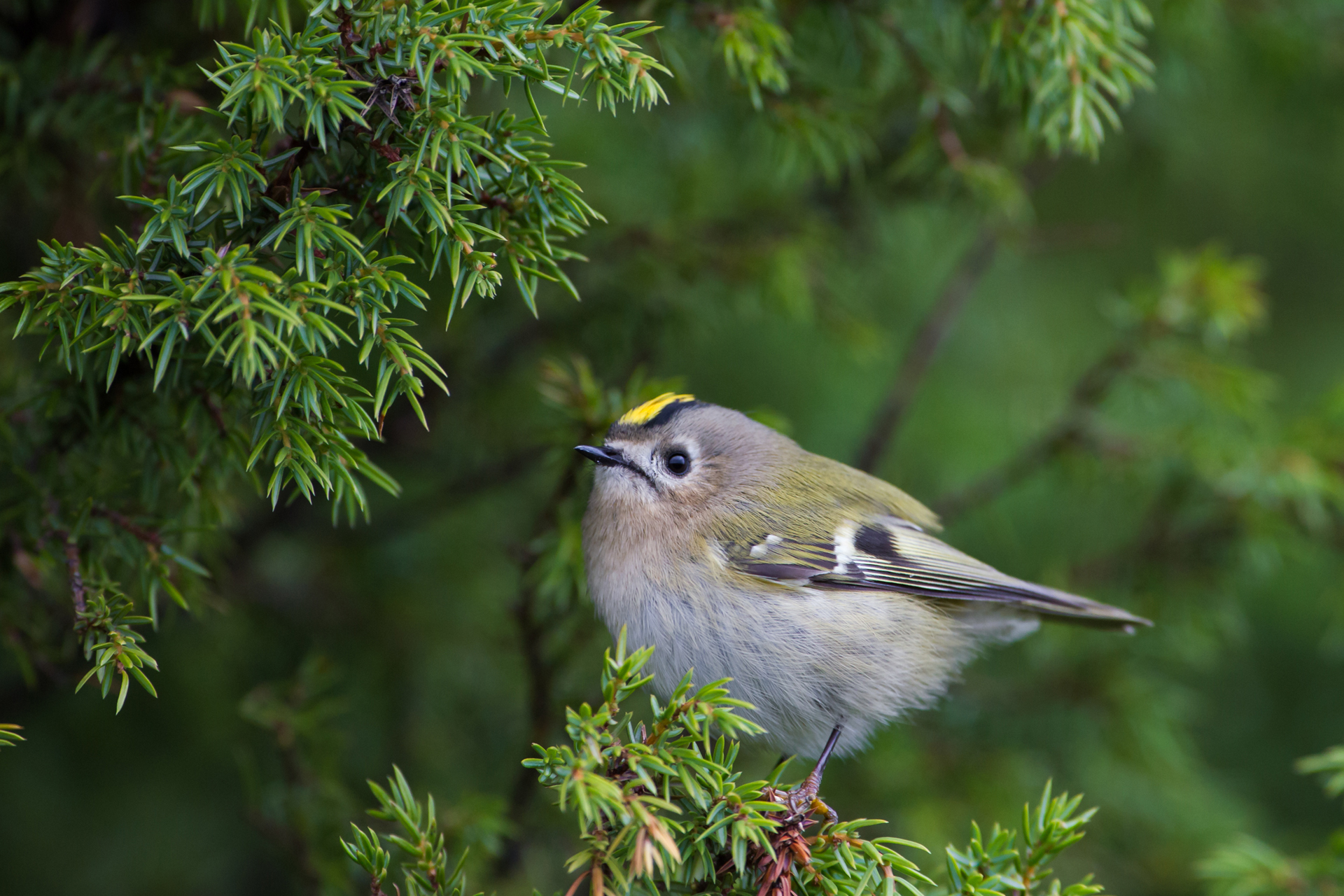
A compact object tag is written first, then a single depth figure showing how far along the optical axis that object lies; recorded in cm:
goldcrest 318
